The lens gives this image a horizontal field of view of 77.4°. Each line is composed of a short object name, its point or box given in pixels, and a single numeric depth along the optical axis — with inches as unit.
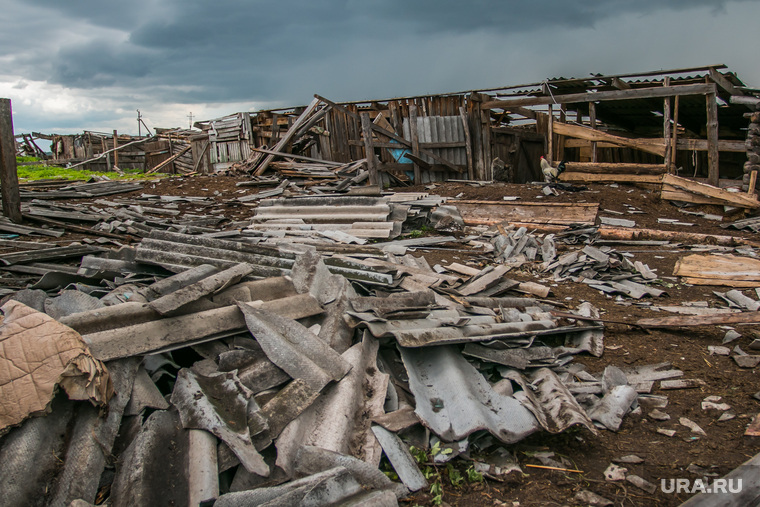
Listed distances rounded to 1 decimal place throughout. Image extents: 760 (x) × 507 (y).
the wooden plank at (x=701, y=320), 179.6
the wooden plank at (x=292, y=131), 608.2
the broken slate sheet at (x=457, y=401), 120.6
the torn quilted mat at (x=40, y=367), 97.8
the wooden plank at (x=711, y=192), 388.8
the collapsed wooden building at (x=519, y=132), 480.1
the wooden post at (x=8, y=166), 337.7
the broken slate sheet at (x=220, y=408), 104.4
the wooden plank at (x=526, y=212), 377.1
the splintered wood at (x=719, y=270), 245.9
